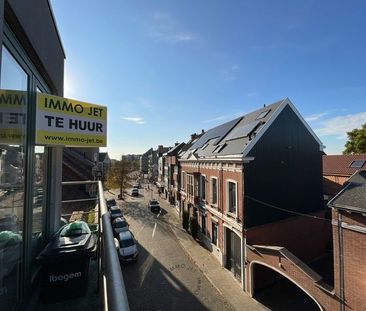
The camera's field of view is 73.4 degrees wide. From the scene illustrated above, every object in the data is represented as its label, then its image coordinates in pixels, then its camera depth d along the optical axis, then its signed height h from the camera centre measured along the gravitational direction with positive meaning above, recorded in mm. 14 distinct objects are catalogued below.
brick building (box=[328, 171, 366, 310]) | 7770 -2593
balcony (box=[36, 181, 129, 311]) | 971 -523
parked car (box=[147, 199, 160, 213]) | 31234 -5349
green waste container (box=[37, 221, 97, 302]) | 2912 -1271
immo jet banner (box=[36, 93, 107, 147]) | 3266 +619
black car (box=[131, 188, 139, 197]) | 44250 -5062
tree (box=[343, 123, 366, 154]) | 31578 +3128
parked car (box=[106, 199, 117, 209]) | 28791 -4551
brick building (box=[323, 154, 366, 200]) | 23359 -455
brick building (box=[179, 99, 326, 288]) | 13859 -1224
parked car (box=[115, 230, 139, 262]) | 16375 -5693
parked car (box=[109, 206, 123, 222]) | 23559 -4772
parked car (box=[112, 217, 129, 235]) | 19547 -4934
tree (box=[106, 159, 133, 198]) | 37812 -1726
